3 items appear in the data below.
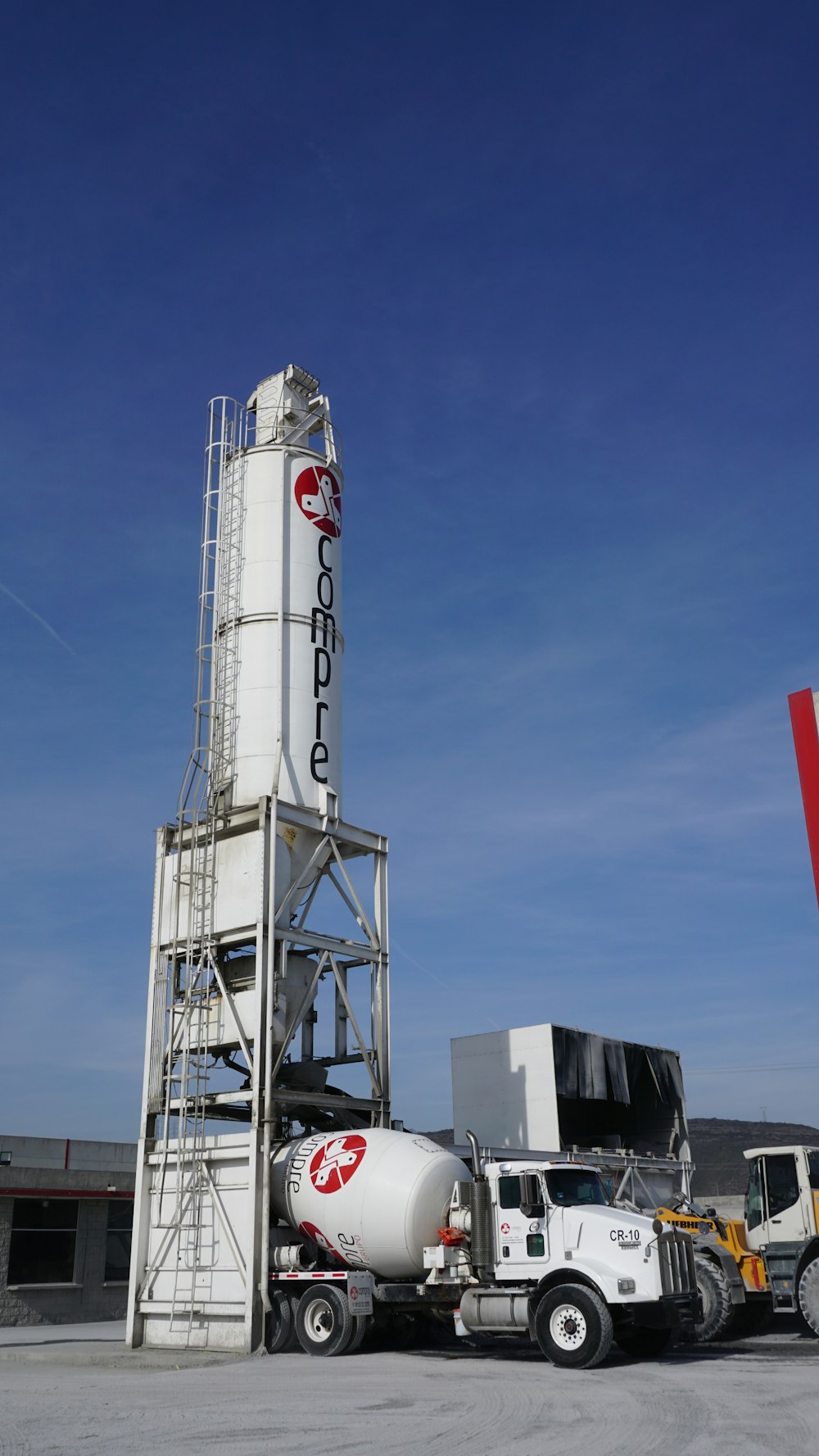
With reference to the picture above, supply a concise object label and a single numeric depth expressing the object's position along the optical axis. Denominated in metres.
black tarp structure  34.41
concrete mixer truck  16.08
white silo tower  20.84
